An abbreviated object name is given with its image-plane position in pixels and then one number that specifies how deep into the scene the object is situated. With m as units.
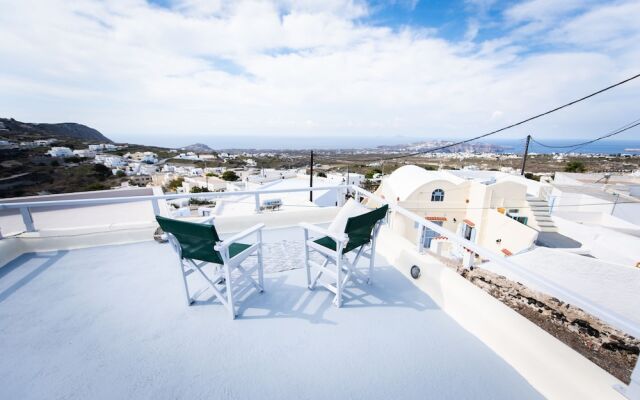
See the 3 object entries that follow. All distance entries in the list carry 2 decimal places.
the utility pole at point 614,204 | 10.10
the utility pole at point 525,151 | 12.51
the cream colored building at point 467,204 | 10.07
